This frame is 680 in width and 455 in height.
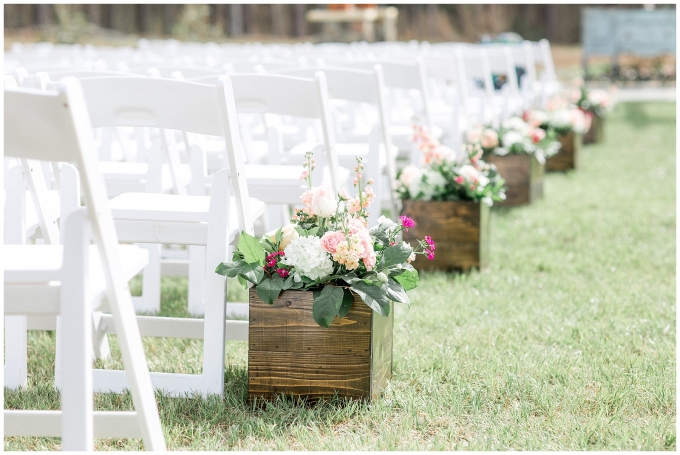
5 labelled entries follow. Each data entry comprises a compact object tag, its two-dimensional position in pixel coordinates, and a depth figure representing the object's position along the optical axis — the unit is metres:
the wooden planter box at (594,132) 9.26
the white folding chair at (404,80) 4.72
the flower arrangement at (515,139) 5.74
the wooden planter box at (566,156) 7.42
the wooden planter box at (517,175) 5.75
